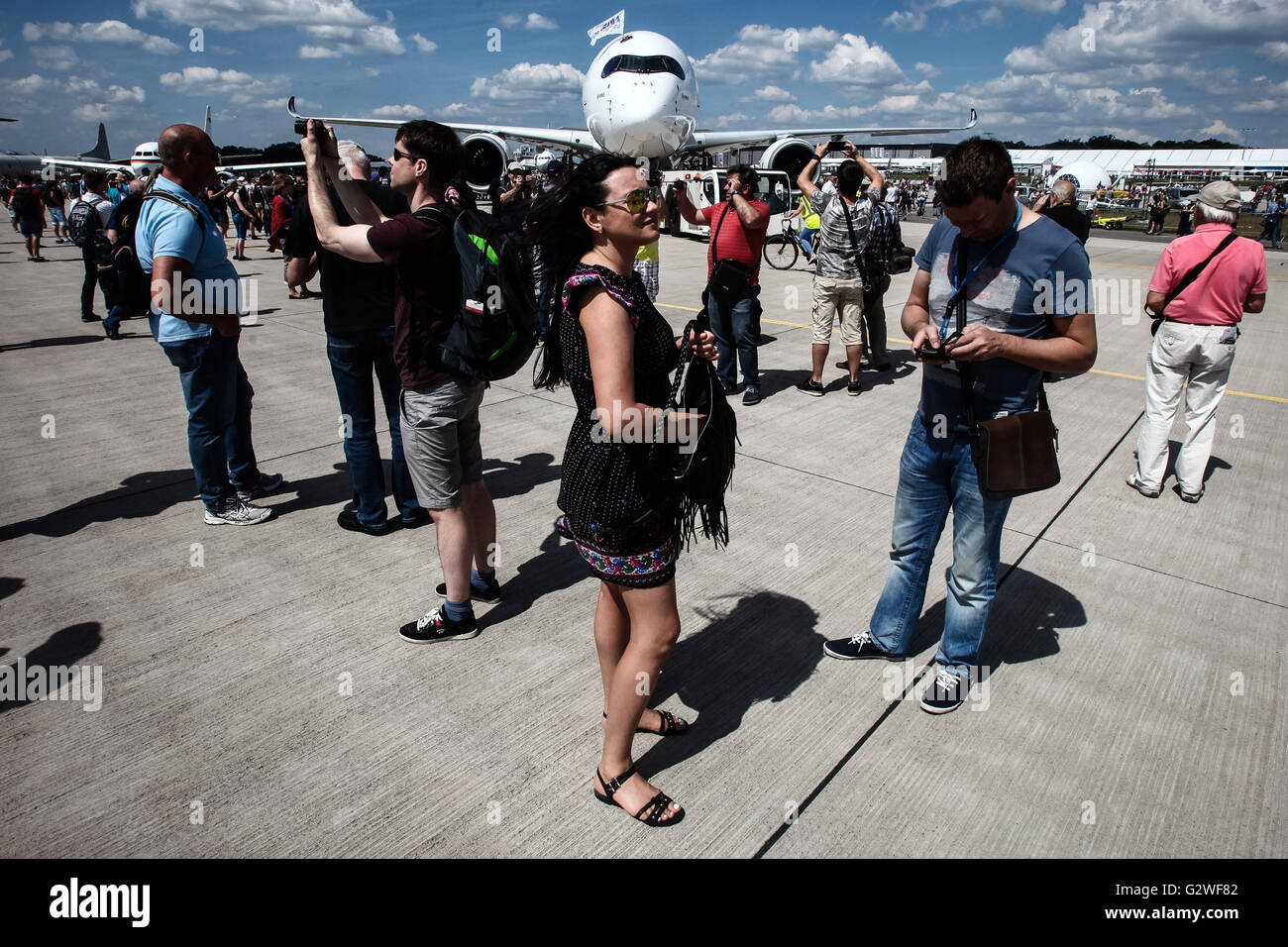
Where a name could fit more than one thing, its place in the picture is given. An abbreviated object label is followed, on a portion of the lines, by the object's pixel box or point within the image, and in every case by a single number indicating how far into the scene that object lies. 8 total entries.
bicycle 14.09
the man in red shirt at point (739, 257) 5.98
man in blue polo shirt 3.62
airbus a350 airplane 17.66
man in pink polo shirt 4.08
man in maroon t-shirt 2.62
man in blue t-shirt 2.24
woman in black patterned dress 1.86
